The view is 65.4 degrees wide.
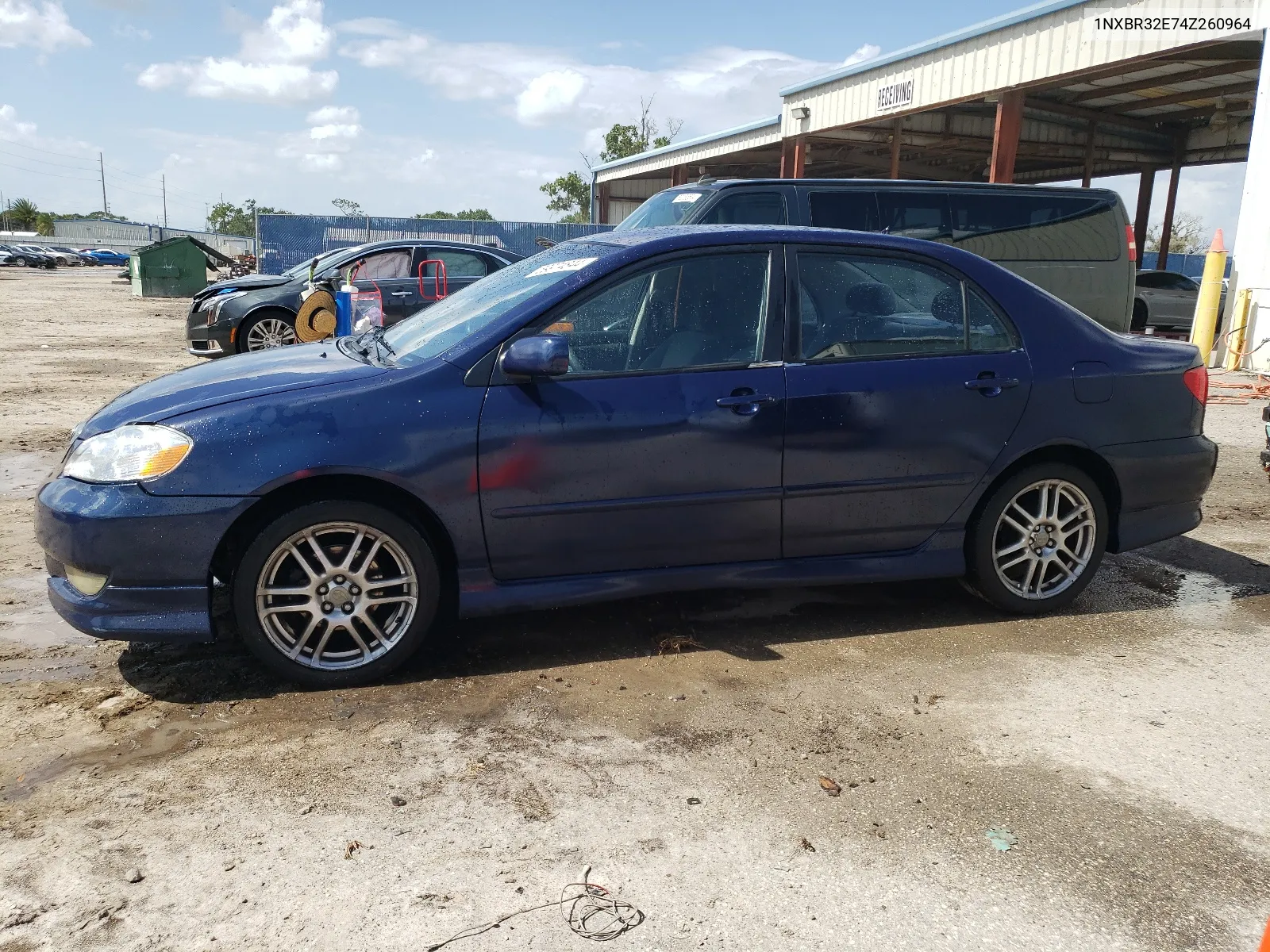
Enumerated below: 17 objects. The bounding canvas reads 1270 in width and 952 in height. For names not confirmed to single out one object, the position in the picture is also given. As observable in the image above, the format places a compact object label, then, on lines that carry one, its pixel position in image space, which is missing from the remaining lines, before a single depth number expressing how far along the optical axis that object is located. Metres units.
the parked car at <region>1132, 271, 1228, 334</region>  19.84
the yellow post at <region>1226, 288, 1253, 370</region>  13.78
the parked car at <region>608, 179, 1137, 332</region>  8.15
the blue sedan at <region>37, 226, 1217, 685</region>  3.42
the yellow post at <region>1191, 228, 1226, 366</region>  13.80
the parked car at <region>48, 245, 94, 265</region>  65.56
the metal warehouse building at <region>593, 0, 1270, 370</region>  14.27
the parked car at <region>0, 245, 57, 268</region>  60.28
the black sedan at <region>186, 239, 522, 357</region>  11.92
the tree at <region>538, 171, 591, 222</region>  67.50
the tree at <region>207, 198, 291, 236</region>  108.00
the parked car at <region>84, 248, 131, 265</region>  70.81
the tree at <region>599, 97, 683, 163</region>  62.75
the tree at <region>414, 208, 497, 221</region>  97.69
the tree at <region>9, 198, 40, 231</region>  110.25
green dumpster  28.05
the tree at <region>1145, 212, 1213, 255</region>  62.44
